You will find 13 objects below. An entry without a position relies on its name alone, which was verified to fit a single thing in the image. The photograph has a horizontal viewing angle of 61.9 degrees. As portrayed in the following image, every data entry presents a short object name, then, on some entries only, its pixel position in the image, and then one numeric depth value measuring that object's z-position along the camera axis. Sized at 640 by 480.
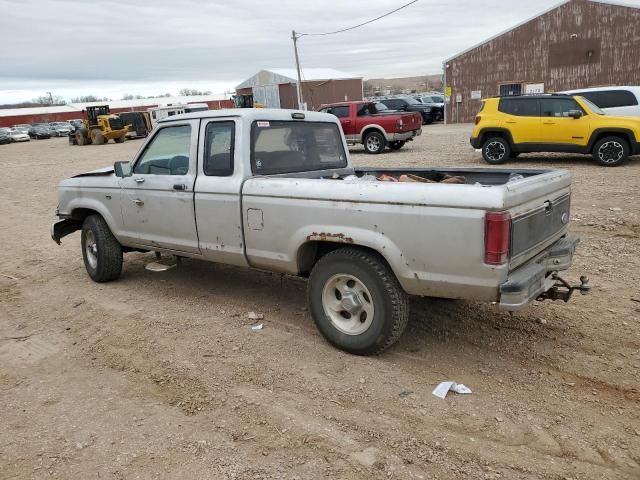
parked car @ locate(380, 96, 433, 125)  31.20
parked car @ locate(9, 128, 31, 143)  46.62
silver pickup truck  3.32
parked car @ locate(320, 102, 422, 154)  17.53
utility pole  34.72
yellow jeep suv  12.07
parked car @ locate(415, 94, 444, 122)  34.41
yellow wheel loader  33.38
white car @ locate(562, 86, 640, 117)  13.47
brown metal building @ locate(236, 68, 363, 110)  46.75
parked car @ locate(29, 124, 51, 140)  49.78
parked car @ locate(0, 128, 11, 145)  45.33
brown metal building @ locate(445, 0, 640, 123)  27.27
